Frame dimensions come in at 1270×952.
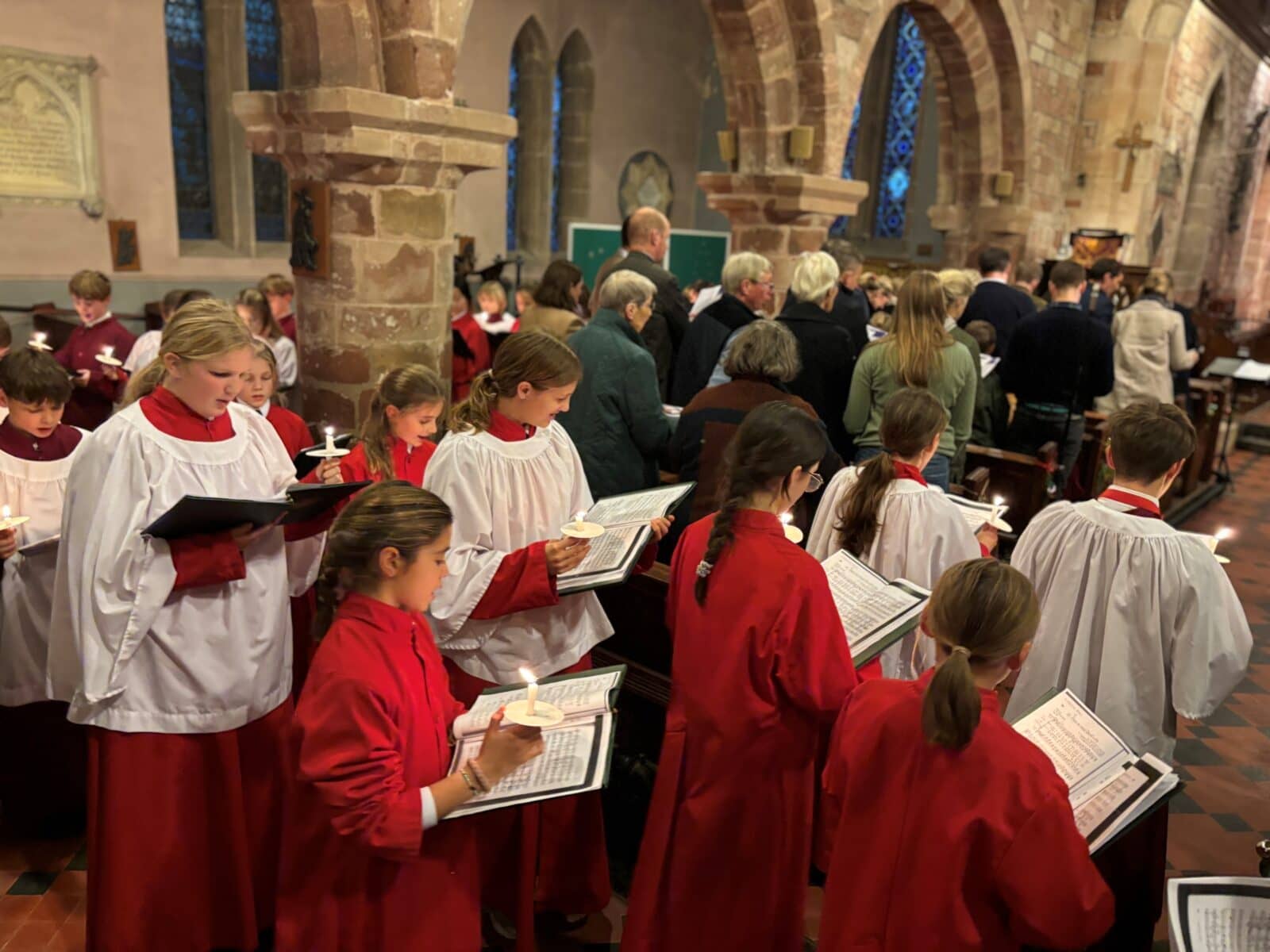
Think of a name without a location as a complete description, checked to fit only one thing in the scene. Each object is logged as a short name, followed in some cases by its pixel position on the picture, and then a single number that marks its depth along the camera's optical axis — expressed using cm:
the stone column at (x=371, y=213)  470
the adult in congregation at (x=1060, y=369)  572
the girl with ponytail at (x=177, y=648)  233
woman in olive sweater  423
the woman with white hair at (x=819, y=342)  458
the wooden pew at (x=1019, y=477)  550
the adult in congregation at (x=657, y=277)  514
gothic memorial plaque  849
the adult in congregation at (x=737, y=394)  349
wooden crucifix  1225
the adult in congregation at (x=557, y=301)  532
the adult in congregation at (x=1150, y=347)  730
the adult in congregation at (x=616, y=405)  387
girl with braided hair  220
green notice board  1136
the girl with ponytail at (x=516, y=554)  245
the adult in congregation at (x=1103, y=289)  682
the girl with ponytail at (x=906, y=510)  292
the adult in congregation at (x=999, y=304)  677
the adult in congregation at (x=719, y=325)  482
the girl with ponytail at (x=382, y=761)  178
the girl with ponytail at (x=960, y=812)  170
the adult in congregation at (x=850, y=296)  538
